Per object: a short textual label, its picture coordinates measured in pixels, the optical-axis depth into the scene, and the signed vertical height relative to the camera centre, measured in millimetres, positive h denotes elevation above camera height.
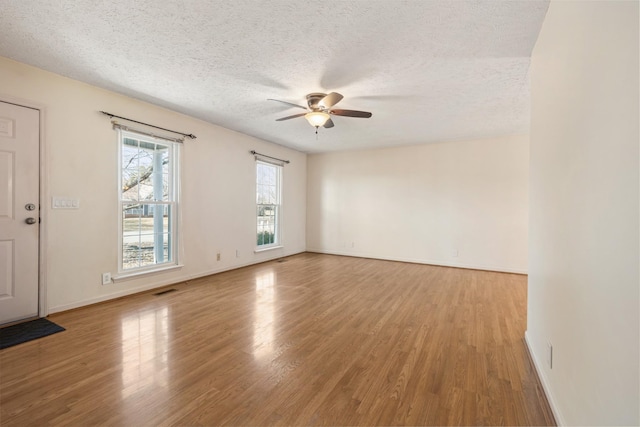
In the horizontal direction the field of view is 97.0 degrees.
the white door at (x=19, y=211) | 2688 -6
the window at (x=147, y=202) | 3637 +124
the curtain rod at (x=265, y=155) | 5448 +1141
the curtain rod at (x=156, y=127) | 3338 +1148
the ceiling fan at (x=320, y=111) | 3081 +1166
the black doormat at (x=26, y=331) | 2366 -1087
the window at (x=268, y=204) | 5828 +171
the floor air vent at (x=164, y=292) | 3689 -1079
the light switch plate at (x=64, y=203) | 2980 +84
